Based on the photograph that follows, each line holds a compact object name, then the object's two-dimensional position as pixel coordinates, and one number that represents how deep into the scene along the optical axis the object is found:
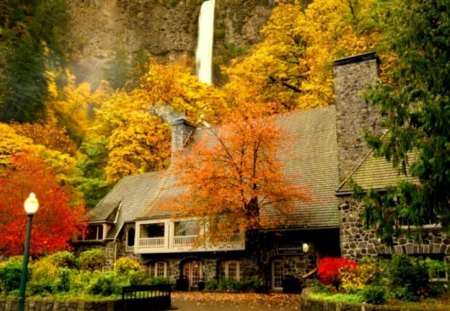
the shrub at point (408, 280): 11.11
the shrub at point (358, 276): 12.59
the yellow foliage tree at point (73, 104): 42.94
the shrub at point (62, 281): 14.59
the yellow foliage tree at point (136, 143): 33.56
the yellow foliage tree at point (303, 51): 25.47
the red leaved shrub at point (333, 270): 13.59
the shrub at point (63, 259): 18.49
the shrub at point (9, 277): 14.94
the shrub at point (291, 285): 19.06
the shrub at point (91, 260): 22.09
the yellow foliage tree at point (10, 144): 28.88
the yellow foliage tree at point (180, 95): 34.97
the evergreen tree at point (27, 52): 38.62
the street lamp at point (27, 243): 9.30
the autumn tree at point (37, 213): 23.12
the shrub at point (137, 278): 16.47
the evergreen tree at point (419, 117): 9.37
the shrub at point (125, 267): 17.90
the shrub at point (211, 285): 21.36
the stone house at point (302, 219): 16.27
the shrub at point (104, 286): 13.84
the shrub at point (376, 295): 10.62
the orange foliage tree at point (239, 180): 18.19
